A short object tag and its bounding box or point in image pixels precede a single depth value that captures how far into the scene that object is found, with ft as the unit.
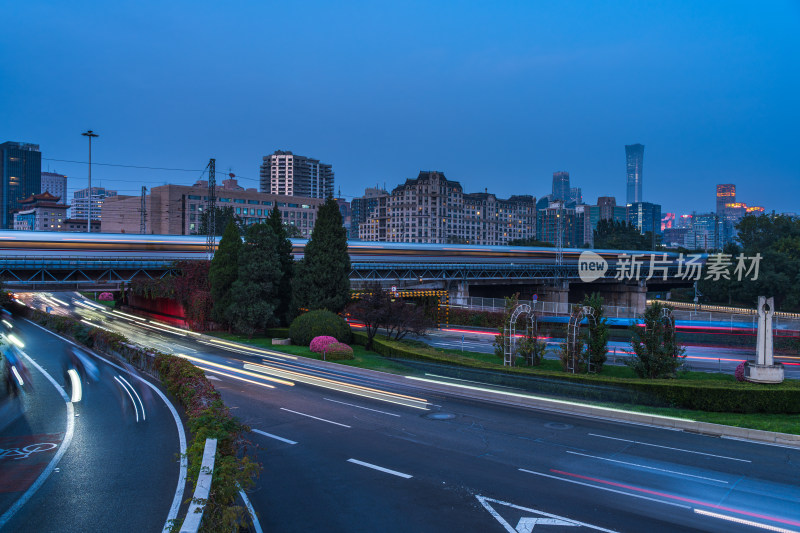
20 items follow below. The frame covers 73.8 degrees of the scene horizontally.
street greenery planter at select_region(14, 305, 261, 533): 28.98
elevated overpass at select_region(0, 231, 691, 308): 151.53
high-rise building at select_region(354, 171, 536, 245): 633.20
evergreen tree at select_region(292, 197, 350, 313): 146.30
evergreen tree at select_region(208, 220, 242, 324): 151.74
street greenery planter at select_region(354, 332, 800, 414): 68.28
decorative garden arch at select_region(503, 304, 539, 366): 104.26
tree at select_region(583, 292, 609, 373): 94.38
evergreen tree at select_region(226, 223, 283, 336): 143.95
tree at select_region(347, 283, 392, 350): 125.90
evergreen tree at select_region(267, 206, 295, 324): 157.17
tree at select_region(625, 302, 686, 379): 86.28
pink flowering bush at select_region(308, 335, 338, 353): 115.68
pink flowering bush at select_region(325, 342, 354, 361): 111.55
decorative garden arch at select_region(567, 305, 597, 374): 95.35
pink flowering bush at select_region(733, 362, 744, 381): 80.67
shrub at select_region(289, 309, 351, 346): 130.11
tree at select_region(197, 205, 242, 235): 380.62
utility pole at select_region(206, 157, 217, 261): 148.36
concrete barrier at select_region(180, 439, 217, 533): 25.85
